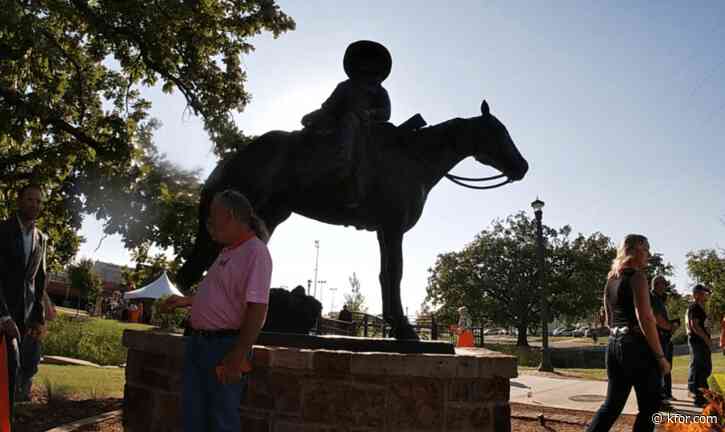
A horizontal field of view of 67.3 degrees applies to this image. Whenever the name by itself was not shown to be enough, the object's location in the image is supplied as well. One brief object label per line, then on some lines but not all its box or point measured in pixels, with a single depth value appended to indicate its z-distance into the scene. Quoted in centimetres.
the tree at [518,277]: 4012
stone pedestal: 371
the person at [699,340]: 818
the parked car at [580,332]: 8634
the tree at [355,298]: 4384
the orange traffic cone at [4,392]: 339
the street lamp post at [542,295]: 1700
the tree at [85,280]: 5247
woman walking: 418
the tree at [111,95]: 948
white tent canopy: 2120
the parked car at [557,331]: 9679
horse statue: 484
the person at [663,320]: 653
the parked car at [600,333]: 6940
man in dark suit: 444
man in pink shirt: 262
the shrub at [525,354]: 2639
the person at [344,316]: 1291
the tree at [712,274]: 4453
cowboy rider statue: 479
